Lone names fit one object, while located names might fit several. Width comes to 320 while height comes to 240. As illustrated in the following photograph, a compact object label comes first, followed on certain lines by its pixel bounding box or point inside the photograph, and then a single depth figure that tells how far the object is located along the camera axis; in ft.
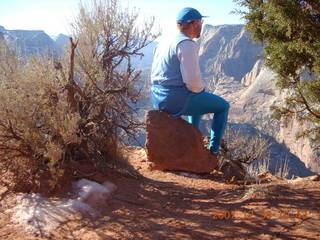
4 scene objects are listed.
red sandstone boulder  15.61
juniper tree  12.84
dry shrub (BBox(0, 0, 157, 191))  11.10
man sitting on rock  13.41
